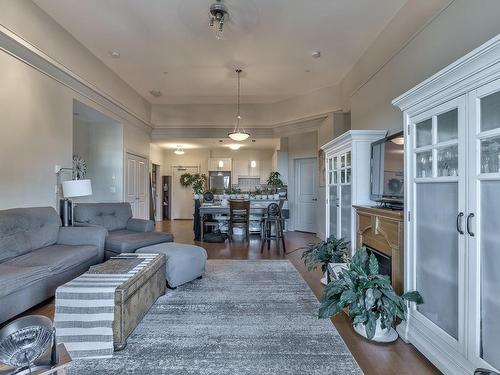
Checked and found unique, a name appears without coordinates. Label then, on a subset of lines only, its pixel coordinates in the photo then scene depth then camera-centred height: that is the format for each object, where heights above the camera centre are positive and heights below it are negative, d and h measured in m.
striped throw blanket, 1.90 -0.92
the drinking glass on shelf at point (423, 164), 2.02 +0.16
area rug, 1.78 -1.16
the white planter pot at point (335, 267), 2.75 -0.85
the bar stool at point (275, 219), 5.20 -0.61
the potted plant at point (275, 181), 7.72 +0.16
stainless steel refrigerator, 10.20 +0.26
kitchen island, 6.05 -0.58
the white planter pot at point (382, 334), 2.11 -1.15
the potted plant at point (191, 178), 10.16 +0.31
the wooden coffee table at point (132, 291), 1.96 -0.87
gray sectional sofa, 2.28 -0.69
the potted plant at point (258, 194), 7.09 -0.19
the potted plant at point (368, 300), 1.96 -0.83
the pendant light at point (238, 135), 6.06 +1.14
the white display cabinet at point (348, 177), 3.27 +0.13
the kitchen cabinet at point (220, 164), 10.14 +0.84
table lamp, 3.73 -0.08
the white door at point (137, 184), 6.50 +0.07
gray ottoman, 3.07 -0.85
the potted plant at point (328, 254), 3.19 -0.79
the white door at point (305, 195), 7.41 -0.22
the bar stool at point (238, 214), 5.48 -0.56
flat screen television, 2.62 +0.17
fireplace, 2.32 -0.48
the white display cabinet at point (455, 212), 1.43 -0.16
